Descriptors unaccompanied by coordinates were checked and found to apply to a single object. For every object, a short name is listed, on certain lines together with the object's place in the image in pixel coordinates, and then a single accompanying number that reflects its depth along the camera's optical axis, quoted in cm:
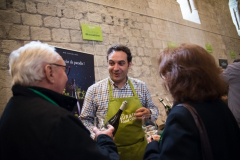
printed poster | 228
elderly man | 74
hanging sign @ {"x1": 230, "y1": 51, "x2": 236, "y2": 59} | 670
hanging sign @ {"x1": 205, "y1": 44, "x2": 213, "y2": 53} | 563
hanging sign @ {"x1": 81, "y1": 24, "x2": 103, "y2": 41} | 278
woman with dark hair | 81
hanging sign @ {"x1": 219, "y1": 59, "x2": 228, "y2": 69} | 599
